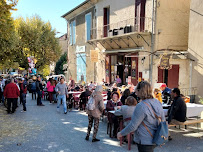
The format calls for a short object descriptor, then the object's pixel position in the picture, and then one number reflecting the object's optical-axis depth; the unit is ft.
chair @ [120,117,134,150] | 17.35
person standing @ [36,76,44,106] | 38.52
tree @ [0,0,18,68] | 25.30
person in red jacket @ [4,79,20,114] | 30.63
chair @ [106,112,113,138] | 20.56
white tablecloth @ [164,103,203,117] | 22.77
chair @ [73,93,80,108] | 36.26
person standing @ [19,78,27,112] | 33.50
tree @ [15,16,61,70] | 96.78
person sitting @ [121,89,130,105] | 23.76
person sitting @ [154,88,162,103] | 23.79
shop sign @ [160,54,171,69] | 37.52
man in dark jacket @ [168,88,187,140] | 18.68
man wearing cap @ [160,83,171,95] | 29.86
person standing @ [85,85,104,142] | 18.34
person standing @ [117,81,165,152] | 9.14
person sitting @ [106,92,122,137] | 20.33
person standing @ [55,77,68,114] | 31.14
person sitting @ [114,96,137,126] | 17.47
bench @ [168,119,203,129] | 19.61
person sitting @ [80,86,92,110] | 32.22
